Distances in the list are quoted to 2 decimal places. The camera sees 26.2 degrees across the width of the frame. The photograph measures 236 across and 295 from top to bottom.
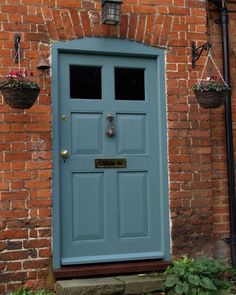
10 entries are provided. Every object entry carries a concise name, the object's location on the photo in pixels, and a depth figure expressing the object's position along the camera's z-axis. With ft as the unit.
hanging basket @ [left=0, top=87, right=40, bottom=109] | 16.42
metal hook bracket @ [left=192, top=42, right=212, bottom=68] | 20.12
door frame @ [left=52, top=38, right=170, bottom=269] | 18.03
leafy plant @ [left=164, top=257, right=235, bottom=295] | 17.30
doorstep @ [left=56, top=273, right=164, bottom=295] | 17.03
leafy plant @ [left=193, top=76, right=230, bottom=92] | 18.21
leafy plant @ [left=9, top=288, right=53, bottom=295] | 17.03
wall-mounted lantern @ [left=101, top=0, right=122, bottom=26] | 18.52
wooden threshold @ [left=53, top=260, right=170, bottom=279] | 17.76
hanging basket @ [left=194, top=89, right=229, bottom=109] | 18.26
